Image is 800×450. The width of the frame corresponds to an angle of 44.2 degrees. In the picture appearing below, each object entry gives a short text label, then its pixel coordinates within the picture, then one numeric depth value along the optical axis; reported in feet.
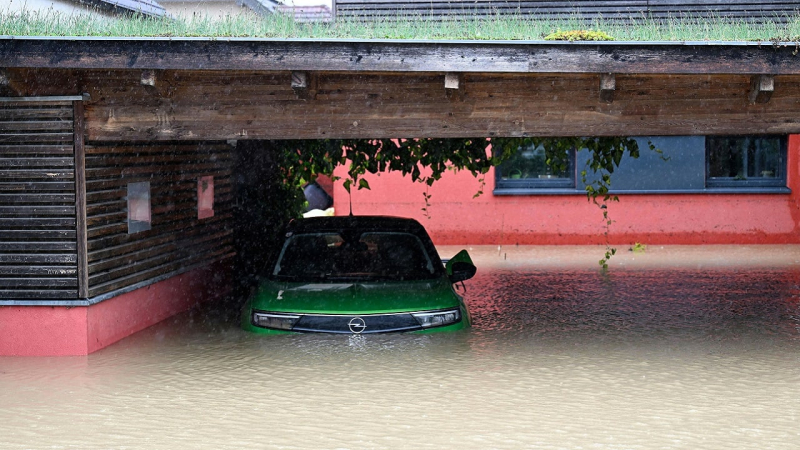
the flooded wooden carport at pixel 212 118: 30.07
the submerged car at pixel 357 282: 28.29
